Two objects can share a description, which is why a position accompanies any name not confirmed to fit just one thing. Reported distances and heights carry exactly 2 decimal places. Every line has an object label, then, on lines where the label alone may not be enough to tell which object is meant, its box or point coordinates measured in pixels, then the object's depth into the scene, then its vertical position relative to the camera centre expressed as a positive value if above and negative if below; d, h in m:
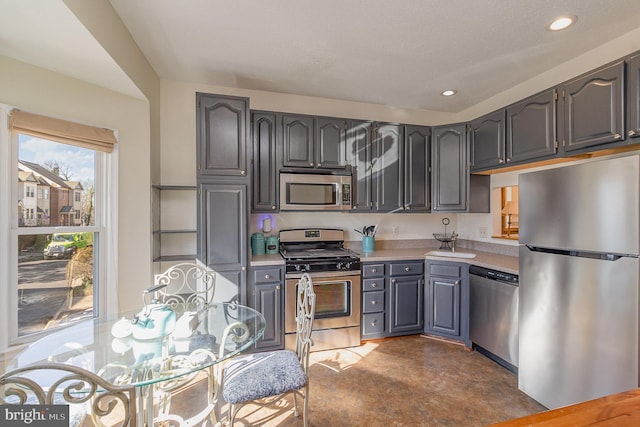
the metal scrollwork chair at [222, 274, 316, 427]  1.56 -0.92
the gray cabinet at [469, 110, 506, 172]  2.84 +0.76
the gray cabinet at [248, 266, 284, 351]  2.74 -0.82
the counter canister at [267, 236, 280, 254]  3.17 -0.34
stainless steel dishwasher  2.43 -0.91
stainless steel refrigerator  1.58 -0.41
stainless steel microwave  3.04 +0.24
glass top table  1.28 -0.68
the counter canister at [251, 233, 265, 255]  3.12 -0.32
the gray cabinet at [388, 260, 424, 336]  3.11 -0.91
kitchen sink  3.08 -0.43
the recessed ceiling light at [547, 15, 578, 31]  1.99 +1.35
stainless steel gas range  2.82 -0.83
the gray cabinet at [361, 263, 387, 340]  3.04 -0.93
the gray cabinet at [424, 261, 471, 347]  2.96 -0.91
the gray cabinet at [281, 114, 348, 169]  3.09 +0.80
